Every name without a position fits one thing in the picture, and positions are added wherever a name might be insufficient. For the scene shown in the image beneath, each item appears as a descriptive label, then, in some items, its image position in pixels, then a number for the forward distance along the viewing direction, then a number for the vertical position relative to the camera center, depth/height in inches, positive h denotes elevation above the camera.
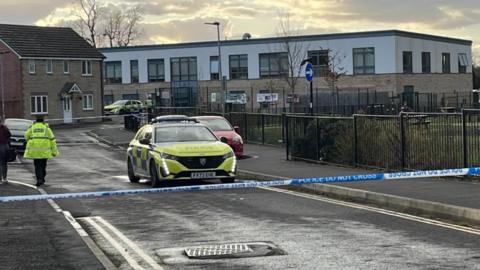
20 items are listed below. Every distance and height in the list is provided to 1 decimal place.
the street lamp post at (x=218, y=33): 1655.4 +259.3
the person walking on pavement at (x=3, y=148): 705.0 -25.8
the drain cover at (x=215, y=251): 318.0 -60.9
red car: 908.6 -16.8
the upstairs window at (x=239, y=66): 3070.9 +216.7
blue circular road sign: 904.3 +54.7
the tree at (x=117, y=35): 4154.3 +490.7
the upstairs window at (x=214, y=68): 3125.0 +216.4
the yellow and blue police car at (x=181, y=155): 603.8 -31.8
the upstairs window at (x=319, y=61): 2880.4 +222.3
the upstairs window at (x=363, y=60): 2832.2 +212.6
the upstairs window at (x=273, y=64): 2974.9 +216.2
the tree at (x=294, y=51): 2896.2 +263.0
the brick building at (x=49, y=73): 2278.5 +157.4
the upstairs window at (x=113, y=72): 3341.5 +223.1
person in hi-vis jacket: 665.0 -23.1
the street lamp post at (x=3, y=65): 2322.8 +186.4
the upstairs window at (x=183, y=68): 3186.5 +223.7
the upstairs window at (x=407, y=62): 2869.1 +205.1
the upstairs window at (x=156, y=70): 3248.0 +220.8
